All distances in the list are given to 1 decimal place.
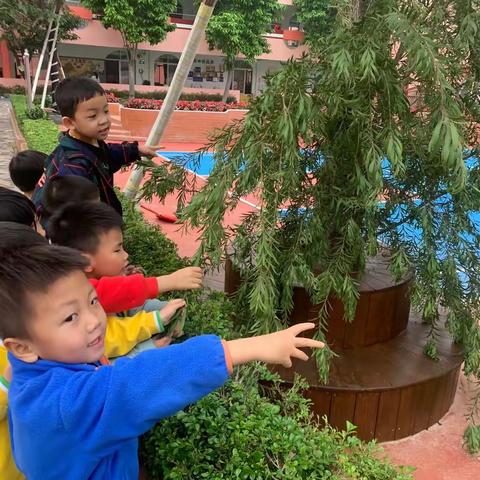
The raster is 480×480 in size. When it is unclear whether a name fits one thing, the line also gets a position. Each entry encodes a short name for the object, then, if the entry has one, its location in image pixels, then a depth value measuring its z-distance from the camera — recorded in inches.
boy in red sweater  75.3
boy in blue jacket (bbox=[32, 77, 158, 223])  110.5
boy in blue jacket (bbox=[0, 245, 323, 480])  39.3
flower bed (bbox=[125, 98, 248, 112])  758.5
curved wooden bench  129.0
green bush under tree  61.4
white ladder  698.2
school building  1042.7
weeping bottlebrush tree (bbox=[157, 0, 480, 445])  90.0
